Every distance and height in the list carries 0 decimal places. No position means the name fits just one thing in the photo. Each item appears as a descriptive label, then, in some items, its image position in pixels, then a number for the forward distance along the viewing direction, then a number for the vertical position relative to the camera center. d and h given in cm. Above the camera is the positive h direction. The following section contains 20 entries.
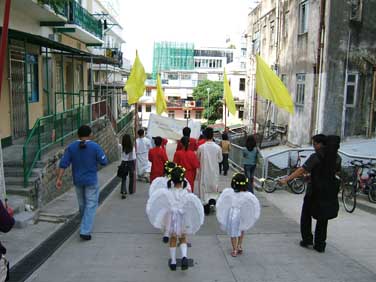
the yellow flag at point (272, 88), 1144 -5
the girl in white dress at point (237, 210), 586 -164
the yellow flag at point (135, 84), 1262 -2
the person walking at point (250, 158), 1005 -165
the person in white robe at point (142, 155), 1233 -205
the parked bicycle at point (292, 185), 1255 -280
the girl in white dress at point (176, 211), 541 -157
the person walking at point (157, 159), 877 -148
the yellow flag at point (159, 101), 1634 -63
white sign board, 1495 -145
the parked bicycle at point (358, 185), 971 -219
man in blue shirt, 646 -121
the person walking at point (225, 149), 1543 -220
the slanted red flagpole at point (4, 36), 527 +54
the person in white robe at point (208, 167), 833 -154
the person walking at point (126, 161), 1034 -183
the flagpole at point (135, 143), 1089 -166
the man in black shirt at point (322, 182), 605 -130
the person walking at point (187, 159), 779 -130
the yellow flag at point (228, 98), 1708 -49
